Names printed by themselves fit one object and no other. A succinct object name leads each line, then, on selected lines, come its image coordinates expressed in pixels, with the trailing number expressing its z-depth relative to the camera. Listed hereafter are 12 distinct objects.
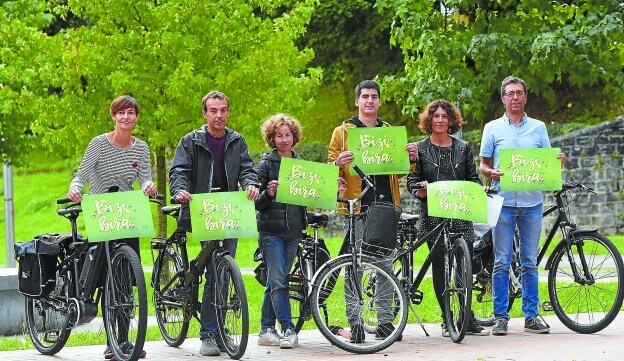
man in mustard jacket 10.90
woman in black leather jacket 11.17
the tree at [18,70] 20.17
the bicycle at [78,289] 9.83
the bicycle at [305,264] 10.95
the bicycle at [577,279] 11.37
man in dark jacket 10.35
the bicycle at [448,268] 10.67
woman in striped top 10.19
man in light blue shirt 11.45
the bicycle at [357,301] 10.27
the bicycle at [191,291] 9.91
